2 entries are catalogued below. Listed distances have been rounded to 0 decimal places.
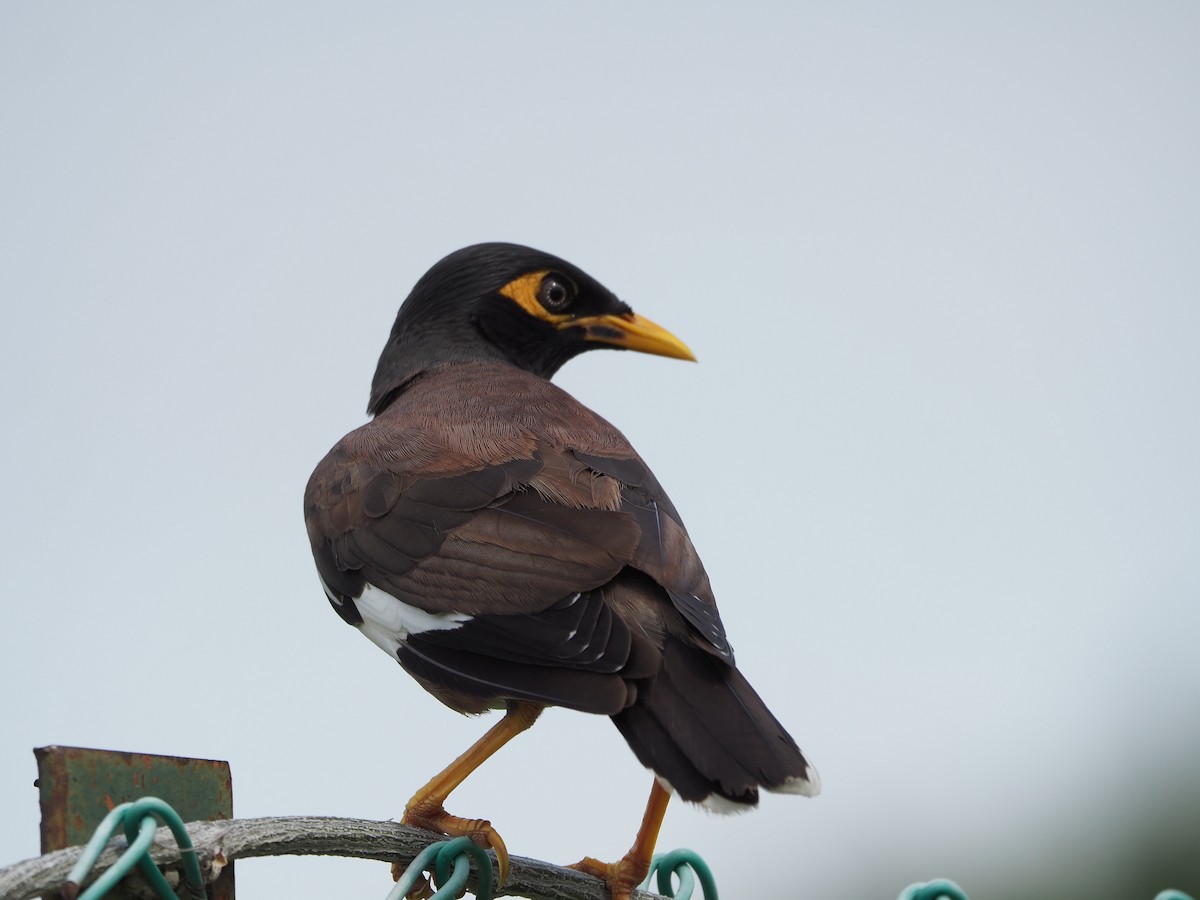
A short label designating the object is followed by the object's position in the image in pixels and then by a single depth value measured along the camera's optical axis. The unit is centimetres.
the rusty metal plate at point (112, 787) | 416
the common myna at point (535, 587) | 612
